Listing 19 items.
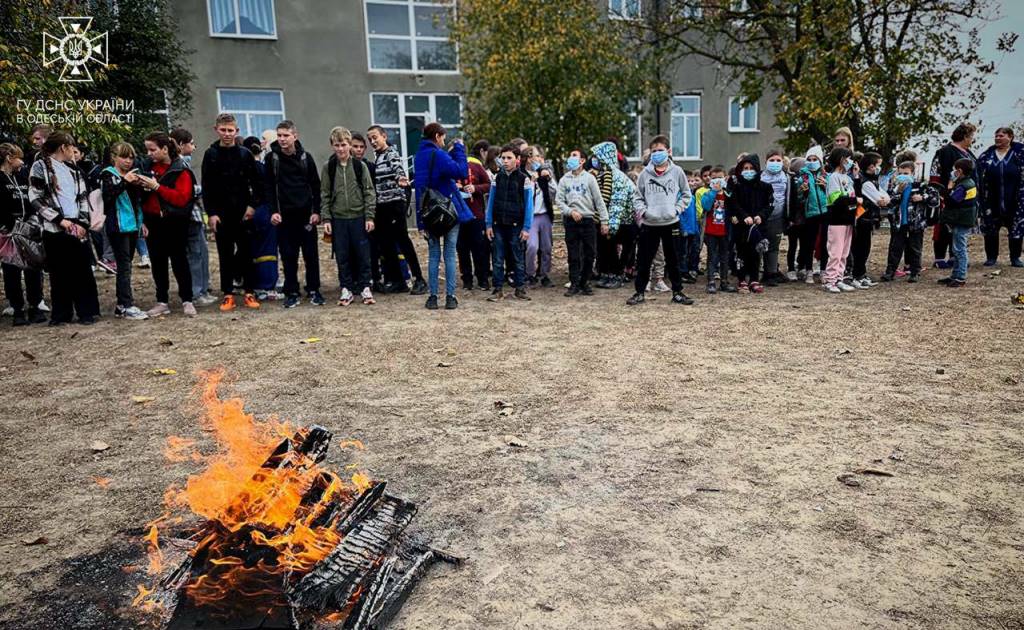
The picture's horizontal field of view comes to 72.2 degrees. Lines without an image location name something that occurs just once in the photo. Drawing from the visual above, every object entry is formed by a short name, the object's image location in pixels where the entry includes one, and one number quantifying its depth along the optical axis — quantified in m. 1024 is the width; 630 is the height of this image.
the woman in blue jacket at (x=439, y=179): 9.11
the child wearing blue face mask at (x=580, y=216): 9.92
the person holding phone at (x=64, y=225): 8.06
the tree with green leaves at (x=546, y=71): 18.64
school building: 21.55
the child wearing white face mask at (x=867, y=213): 10.38
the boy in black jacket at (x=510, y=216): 9.98
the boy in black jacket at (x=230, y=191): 9.19
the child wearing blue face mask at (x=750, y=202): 9.90
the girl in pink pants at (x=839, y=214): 9.85
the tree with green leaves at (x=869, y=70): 15.60
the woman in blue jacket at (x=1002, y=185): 11.41
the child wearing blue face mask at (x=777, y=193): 10.55
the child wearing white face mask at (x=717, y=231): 10.15
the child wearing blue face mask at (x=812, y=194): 10.48
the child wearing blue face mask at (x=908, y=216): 10.53
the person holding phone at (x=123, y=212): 8.61
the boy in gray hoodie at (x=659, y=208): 9.20
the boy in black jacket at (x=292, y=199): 9.32
